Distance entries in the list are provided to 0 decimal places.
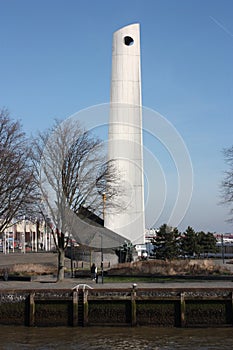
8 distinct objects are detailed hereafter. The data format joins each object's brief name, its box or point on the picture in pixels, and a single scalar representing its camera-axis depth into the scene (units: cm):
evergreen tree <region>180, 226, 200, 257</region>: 7788
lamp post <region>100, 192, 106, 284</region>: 3903
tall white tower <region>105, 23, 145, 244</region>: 6075
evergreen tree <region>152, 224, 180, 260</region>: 6994
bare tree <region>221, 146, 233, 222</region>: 4059
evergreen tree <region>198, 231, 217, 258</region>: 8248
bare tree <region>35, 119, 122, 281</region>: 3756
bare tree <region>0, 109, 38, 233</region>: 3719
